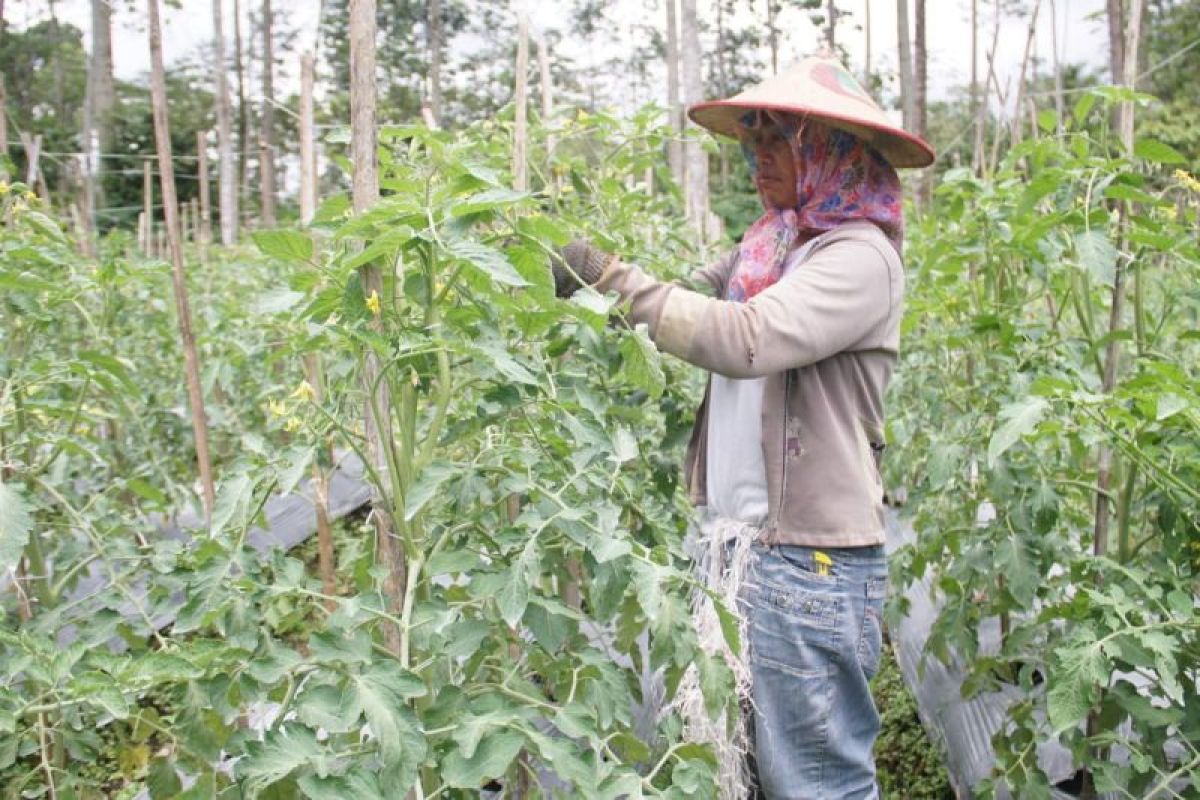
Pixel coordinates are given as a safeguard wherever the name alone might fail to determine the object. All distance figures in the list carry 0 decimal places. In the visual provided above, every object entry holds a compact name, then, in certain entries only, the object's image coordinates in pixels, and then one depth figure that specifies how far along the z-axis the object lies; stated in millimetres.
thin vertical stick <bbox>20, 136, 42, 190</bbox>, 3457
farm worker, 1753
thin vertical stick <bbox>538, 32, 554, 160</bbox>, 2822
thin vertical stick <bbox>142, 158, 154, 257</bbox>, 4334
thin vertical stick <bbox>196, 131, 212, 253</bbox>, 5266
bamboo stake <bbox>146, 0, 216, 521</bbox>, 1991
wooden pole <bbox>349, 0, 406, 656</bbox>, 1370
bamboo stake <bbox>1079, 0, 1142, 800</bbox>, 2141
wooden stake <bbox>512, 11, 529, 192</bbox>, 1883
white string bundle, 1825
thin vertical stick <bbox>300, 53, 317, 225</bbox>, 1981
